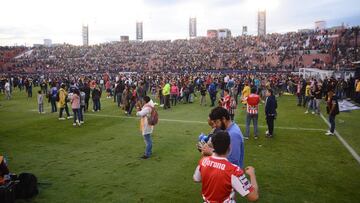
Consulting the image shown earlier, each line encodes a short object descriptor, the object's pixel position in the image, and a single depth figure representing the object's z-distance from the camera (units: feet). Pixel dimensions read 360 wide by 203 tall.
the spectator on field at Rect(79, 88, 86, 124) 54.06
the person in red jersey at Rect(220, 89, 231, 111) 40.28
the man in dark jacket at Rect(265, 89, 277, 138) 38.11
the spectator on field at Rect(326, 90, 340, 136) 38.83
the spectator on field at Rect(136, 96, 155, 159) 29.94
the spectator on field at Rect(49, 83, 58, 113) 61.54
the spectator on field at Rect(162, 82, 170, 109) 67.31
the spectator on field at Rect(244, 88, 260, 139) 37.35
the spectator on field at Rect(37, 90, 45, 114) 60.64
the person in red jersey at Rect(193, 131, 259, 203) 10.64
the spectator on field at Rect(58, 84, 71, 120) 52.60
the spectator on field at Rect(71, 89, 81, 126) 47.24
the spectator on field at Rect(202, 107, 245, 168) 14.48
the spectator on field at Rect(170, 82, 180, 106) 73.19
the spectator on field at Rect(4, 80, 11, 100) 91.30
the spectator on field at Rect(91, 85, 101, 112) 63.57
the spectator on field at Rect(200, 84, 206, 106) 70.90
